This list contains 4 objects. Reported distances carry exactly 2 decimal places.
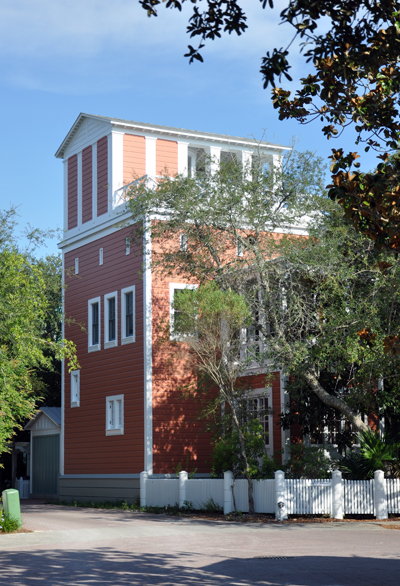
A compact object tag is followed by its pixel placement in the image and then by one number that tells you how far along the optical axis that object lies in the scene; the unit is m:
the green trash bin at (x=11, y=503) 16.67
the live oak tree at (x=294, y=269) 17.56
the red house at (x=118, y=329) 24.05
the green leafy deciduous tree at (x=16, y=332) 18.08
